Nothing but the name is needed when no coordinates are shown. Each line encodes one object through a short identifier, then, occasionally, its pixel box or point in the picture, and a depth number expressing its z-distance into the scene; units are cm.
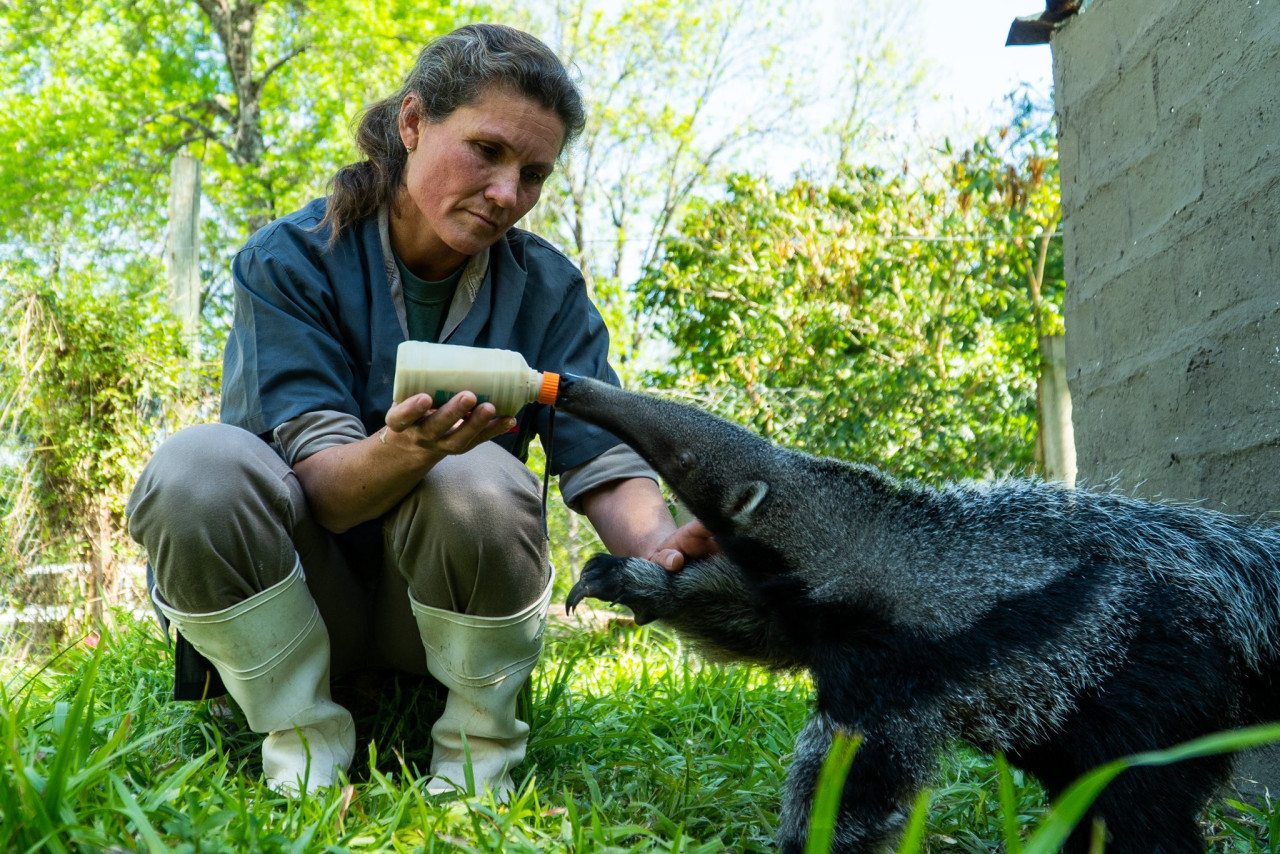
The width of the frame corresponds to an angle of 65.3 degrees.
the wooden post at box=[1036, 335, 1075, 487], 715
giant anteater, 232
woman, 253
